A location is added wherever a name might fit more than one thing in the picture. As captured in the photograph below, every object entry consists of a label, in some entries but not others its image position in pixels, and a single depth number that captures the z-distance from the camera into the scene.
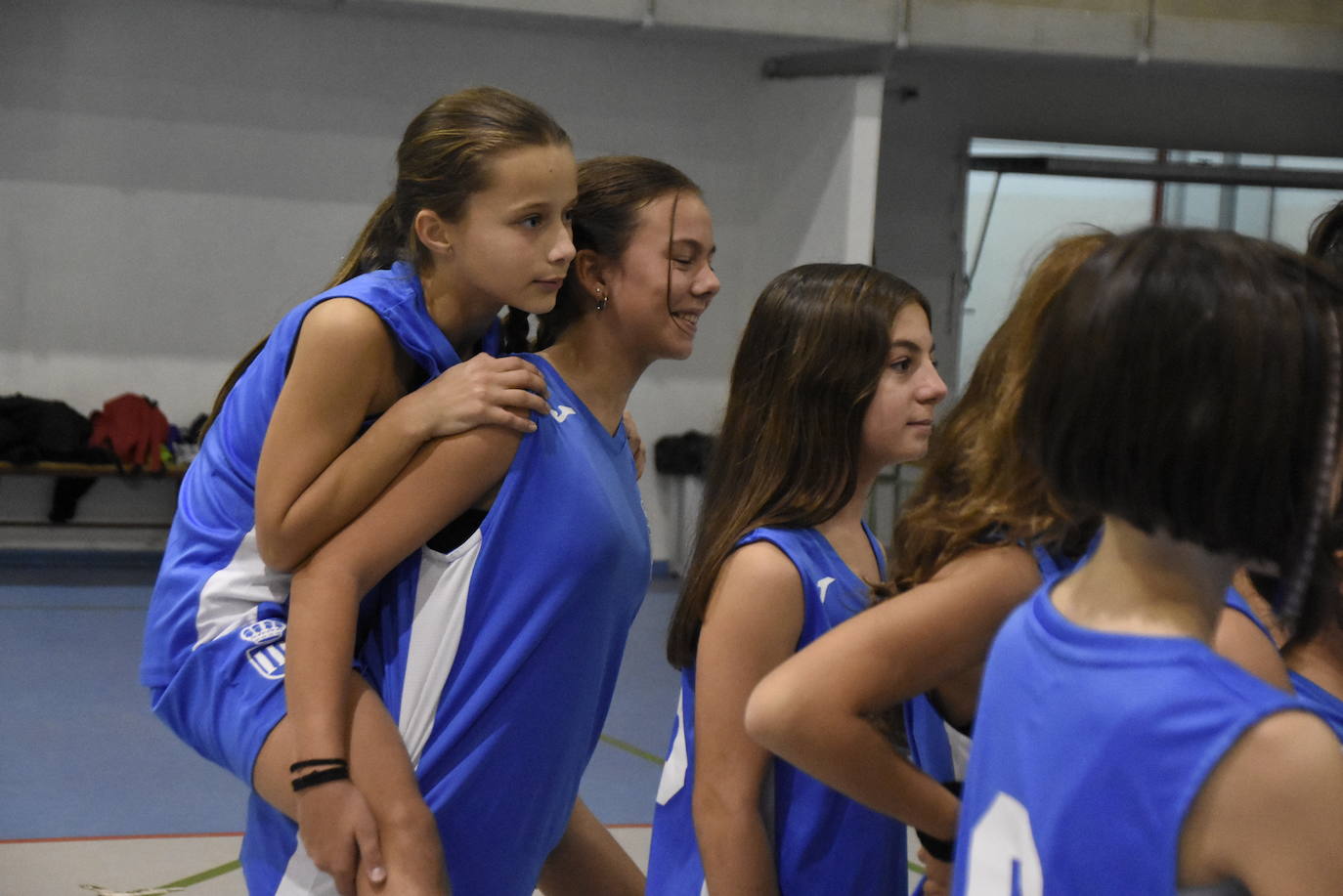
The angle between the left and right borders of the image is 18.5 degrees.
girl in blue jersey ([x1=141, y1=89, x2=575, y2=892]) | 3.74
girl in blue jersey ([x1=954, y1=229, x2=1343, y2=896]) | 3.00
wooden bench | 11.99
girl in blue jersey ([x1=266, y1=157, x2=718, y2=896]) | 3.73
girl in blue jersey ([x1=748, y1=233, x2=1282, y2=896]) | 3.47
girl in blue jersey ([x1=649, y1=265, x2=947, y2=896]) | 3.71
